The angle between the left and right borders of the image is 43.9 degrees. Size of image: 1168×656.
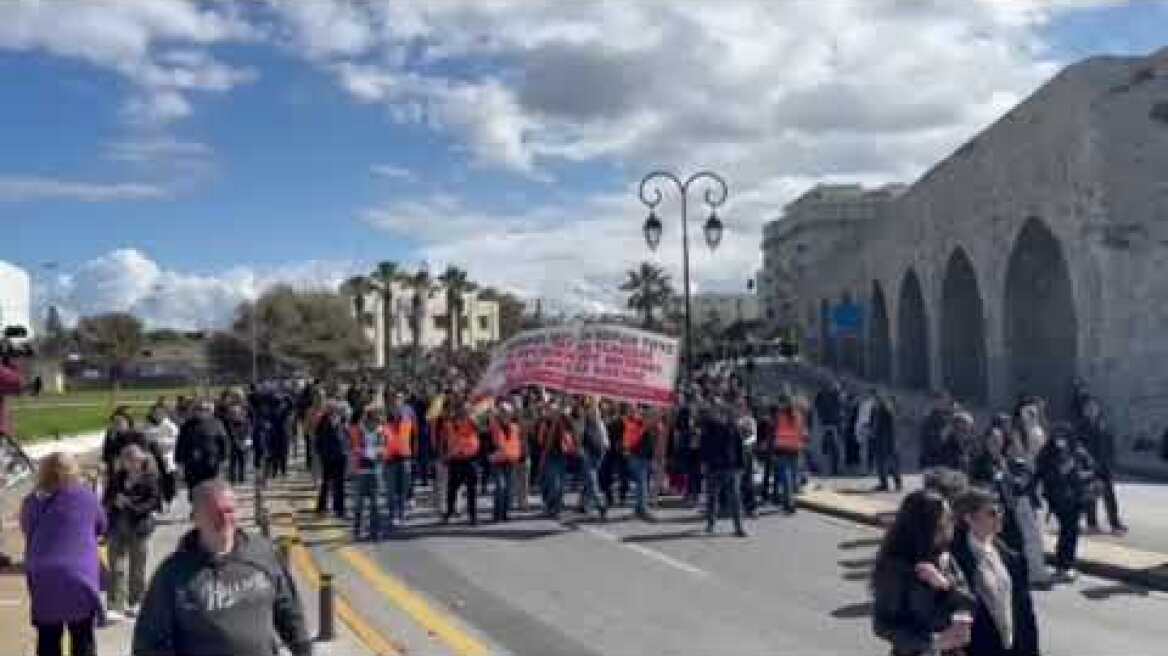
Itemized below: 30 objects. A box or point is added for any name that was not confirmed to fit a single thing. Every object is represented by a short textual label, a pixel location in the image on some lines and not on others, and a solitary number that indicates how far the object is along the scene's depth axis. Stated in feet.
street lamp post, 100.22
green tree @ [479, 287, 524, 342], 499.10
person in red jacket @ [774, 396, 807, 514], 66.49
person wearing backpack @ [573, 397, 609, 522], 65.16
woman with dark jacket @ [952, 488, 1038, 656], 20.10
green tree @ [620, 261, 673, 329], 398.48
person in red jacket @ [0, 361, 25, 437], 45.37
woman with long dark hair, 18.95
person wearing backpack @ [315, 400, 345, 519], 64.85
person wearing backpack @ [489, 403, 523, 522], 63.05
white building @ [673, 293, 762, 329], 557.74
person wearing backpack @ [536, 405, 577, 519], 66.08
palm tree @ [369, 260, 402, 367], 399.03
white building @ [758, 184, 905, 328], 499.10
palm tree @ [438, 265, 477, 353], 416.26
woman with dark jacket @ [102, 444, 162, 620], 38.37
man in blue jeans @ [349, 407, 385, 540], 56.70
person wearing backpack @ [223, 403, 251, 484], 75.10
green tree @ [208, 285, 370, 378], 333.01
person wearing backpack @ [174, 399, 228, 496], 58.65
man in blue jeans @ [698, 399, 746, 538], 58.85
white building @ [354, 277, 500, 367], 423.64
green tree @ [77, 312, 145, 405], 398.83
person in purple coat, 27.30
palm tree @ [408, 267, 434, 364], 403.54
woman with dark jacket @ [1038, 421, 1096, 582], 46.83
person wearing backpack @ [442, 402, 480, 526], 61.98
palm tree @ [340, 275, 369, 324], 397.60
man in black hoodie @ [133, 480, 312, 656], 17.28
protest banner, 69.77
